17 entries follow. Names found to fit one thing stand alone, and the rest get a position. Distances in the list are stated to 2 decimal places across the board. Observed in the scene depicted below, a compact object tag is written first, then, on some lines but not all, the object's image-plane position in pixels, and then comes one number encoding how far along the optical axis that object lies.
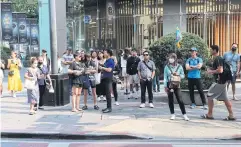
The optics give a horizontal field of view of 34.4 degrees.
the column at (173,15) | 20.12
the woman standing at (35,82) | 11.05
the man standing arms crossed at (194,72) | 11.49
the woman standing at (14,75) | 14.98
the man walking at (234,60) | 12.88
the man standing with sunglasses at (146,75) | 11.91
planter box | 12.13
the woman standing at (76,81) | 11.30
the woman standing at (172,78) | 9.90
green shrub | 12.58
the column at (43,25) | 23.77
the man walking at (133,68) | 13.49
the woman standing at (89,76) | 11.66
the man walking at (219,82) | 9.70
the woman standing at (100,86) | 12.86
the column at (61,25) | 23.22
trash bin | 12.21
